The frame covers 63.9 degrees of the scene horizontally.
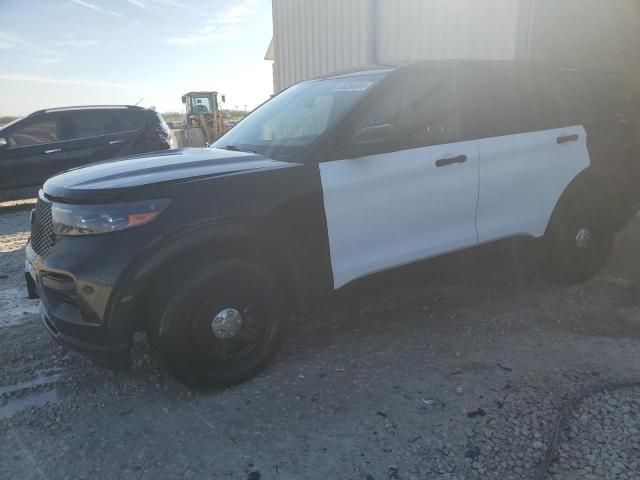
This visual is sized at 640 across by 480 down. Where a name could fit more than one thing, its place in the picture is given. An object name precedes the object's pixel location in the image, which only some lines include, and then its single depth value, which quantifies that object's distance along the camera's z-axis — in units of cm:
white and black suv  248
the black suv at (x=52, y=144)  822
